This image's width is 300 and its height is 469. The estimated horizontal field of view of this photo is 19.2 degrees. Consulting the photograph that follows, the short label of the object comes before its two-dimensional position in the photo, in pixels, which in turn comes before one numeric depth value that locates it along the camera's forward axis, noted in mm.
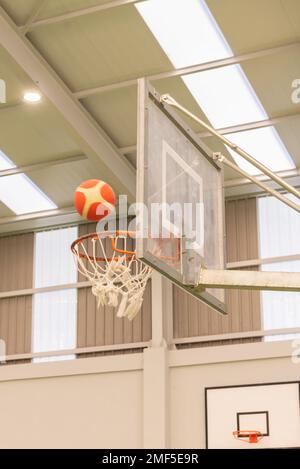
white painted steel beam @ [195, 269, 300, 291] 5156
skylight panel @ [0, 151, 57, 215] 14336
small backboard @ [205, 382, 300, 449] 11680
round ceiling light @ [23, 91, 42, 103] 11703
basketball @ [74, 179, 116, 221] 8906
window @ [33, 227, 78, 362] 14570
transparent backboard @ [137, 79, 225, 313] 5828
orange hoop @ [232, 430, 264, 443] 11727
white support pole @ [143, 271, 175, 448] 12375
